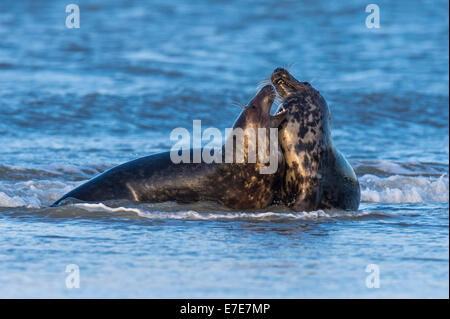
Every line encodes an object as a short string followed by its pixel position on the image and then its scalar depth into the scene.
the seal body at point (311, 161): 13.70
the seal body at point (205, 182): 13.82
